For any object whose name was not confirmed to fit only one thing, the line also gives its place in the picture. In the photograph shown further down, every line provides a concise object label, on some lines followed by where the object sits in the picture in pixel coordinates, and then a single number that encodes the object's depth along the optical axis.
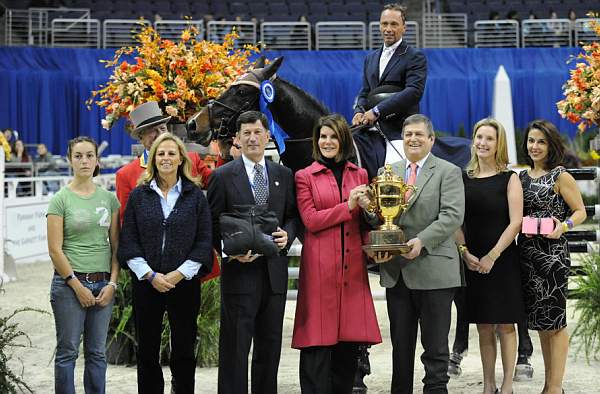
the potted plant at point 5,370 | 8.77
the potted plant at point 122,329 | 11.79
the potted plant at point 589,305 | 12.17
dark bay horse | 9.87
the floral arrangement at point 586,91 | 13.53
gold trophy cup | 7.87
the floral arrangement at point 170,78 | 12.30
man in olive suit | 8.26
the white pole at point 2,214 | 19.80
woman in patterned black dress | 9.16
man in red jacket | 9.33
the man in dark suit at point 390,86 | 10.62
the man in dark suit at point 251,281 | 8.20
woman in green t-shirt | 8.25
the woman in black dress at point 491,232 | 8.95
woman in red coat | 8.36
